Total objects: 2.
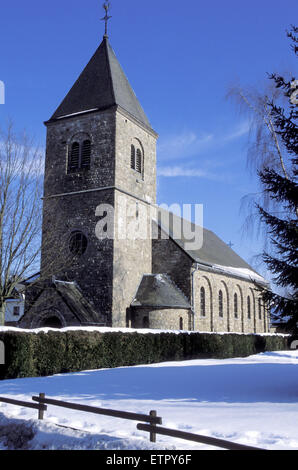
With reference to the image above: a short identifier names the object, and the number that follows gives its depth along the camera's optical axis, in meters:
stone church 25.19
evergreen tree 11.45
